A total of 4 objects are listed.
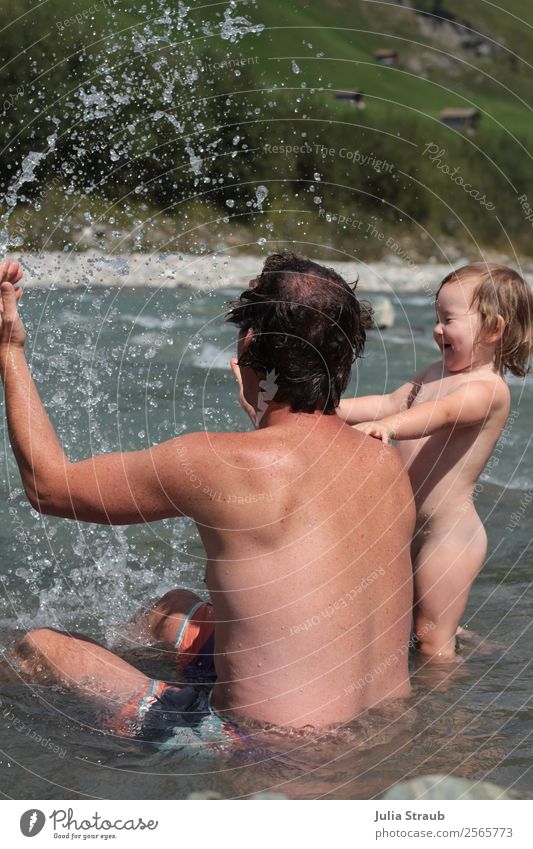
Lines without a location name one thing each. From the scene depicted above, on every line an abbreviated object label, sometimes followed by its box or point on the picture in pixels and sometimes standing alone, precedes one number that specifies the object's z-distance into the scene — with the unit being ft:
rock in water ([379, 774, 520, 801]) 10.54
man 10.11
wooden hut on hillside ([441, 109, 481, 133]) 126.72
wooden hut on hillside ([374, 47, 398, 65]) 173.12
